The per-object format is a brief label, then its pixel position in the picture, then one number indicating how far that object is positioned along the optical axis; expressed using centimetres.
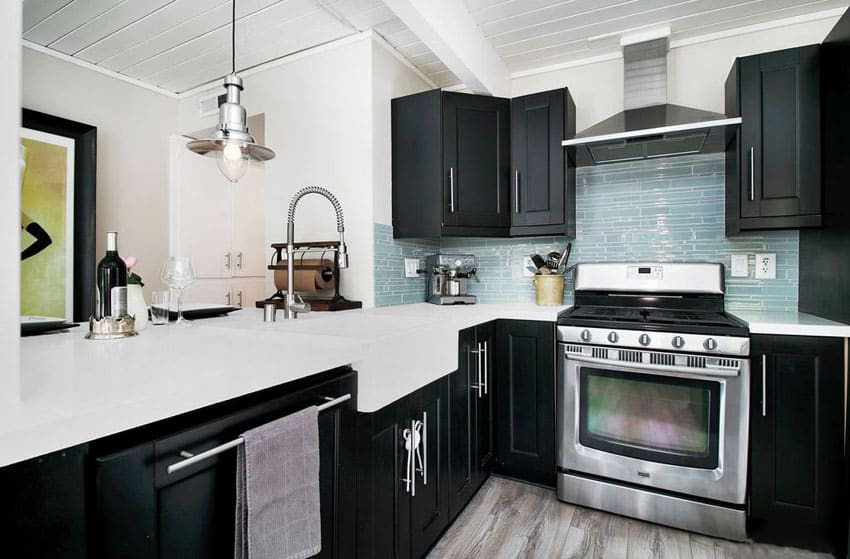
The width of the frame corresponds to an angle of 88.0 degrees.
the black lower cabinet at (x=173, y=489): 70
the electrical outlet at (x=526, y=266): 297
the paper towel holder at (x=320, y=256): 229
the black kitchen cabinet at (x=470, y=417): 193
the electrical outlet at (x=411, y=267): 277
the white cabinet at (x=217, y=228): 325
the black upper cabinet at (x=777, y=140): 207
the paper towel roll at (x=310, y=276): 231
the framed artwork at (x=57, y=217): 239
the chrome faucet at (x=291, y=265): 194
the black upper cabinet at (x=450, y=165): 252
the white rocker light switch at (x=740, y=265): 245
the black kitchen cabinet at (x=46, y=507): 60
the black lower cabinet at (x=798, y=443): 178
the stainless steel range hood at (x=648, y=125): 218
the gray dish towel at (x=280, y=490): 87
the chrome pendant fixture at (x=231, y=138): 170
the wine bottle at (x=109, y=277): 137
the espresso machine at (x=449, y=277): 273
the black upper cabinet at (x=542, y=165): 255
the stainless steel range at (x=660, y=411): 188
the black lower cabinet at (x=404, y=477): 130
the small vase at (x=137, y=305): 151
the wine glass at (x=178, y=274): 164
